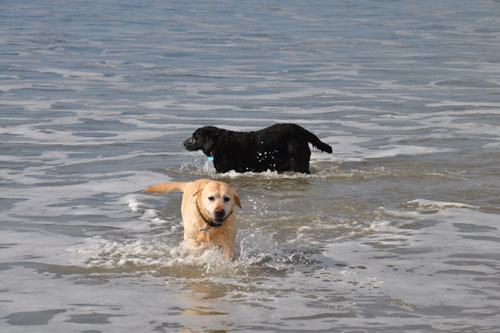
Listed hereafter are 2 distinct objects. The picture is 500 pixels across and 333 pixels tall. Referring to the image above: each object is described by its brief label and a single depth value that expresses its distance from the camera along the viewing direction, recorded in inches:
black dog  878.4
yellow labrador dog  536.7
